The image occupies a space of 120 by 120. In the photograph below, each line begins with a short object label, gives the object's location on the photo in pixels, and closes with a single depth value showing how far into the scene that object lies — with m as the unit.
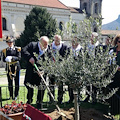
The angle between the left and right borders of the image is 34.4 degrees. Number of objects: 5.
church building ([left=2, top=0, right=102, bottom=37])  30.42
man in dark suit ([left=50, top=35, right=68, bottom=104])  3.16
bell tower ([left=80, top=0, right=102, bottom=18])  43.83
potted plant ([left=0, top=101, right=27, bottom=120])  3.69
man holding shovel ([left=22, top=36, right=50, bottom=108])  4.66
